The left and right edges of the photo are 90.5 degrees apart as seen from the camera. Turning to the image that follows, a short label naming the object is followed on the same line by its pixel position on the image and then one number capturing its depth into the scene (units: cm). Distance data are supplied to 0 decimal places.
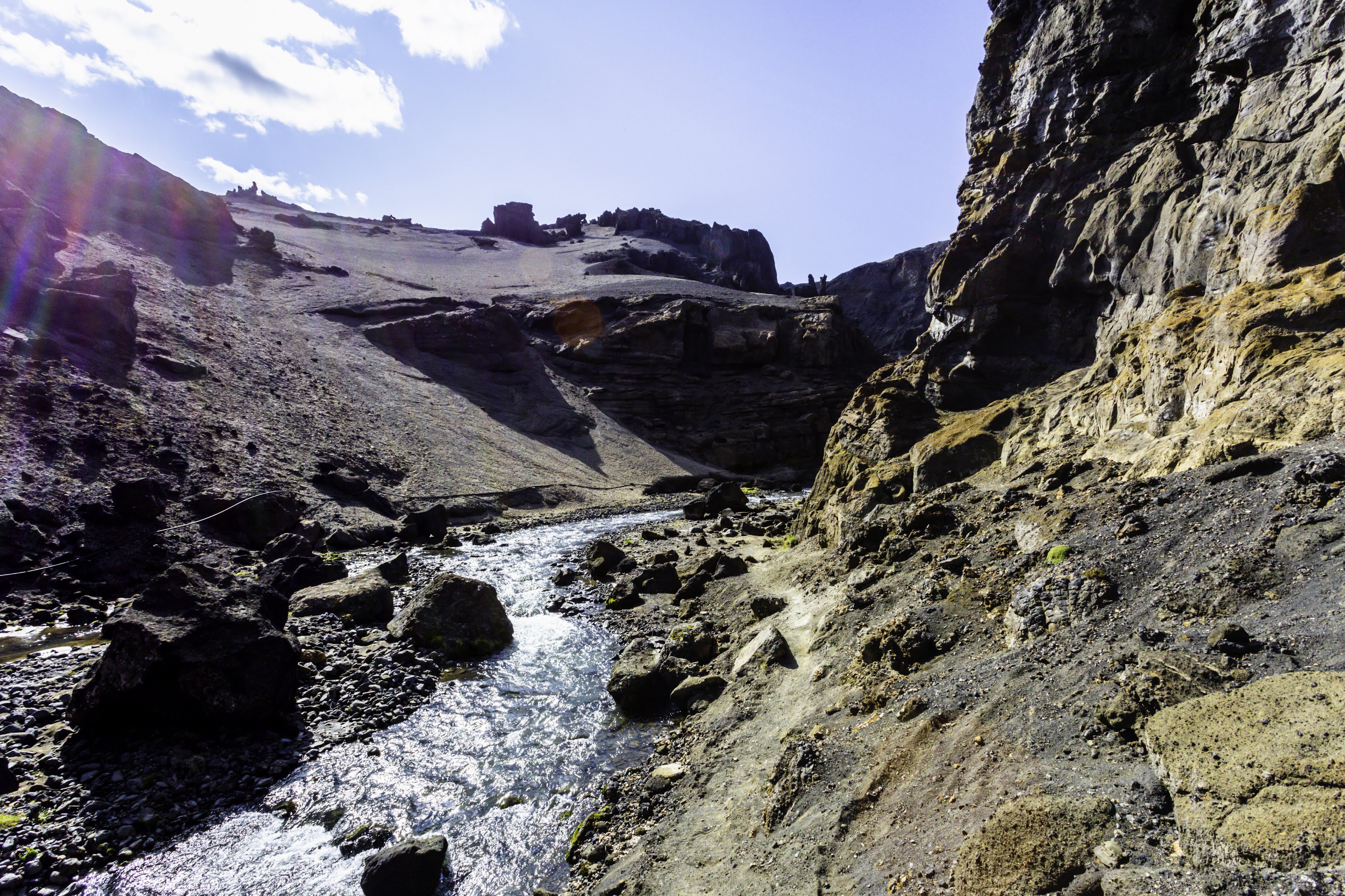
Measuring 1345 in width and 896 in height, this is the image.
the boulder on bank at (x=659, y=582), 2108
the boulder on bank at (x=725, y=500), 3856
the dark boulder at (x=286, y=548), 2416
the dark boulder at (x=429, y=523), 3244
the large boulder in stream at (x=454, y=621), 1591
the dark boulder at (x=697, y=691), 1220
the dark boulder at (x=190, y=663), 1097
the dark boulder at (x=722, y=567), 2000
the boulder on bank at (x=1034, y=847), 418
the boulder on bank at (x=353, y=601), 1777
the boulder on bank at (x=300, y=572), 1898
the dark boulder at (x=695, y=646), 1389
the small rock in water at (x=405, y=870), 803
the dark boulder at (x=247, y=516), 2612
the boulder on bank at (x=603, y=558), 2434
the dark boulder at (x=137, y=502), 2300
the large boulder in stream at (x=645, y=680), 1262
